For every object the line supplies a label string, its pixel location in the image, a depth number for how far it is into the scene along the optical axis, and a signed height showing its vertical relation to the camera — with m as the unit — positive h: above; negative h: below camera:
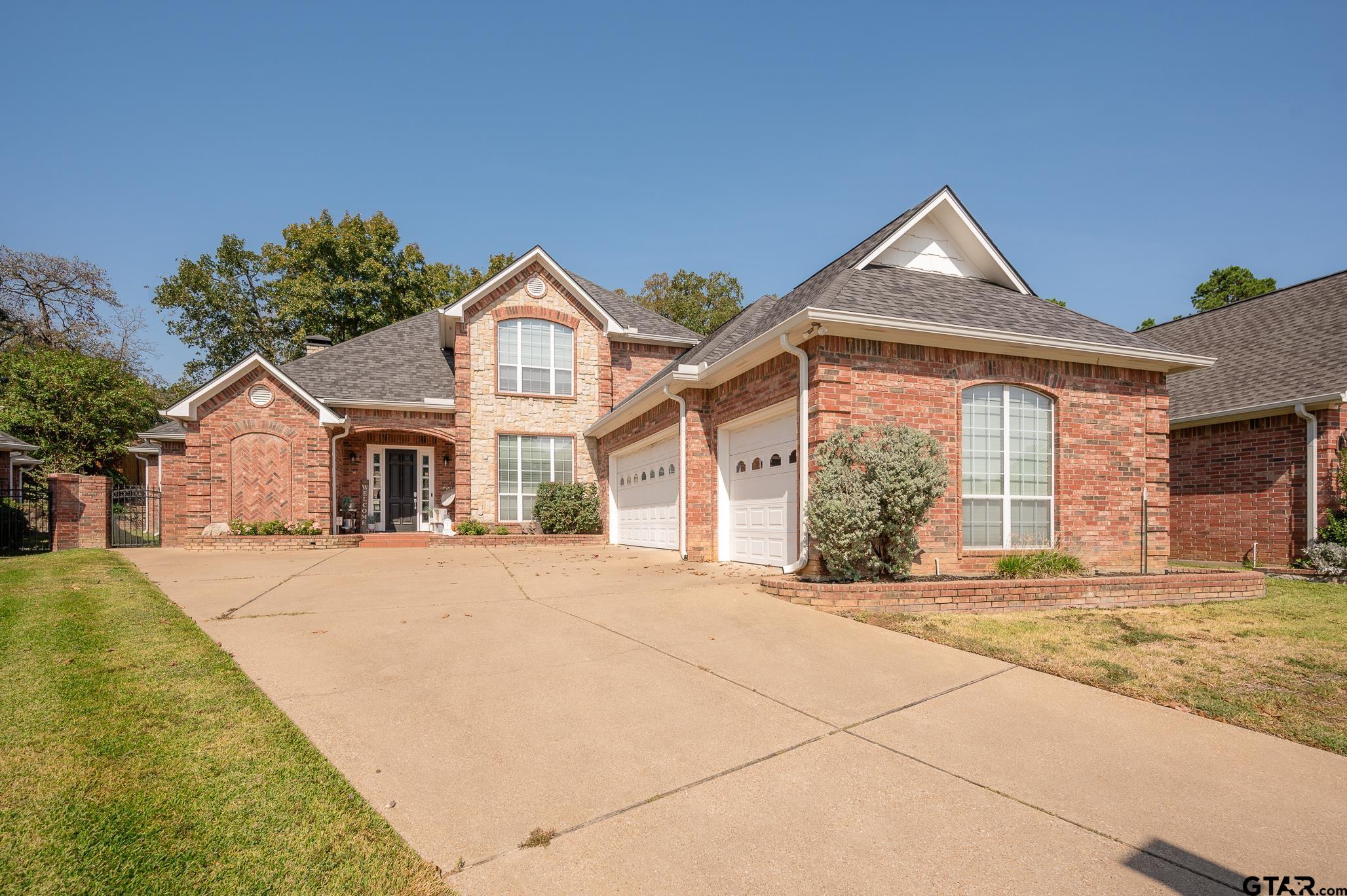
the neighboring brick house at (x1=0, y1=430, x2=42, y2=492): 18.73 -0.32
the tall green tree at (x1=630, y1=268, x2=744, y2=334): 40.31 +9.57
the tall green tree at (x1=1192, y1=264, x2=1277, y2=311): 36.47 +9.33
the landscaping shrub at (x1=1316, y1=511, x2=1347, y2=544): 11.27 -1.39
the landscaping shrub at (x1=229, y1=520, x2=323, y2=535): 15.97 -1.97
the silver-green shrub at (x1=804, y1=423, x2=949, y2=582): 7.68 -0.60
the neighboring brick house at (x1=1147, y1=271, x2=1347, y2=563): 11.74 +0.30
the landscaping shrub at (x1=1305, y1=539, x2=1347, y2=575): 10.92 -1.84
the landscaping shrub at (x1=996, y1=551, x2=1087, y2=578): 8.59 -1.56
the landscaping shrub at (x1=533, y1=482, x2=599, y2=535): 18.28 -1.70
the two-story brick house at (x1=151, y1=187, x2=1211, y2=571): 9.58 +0.73
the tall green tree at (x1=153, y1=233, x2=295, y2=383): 35.84 +7.96
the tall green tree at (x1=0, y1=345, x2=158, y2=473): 25.62 +1.74
